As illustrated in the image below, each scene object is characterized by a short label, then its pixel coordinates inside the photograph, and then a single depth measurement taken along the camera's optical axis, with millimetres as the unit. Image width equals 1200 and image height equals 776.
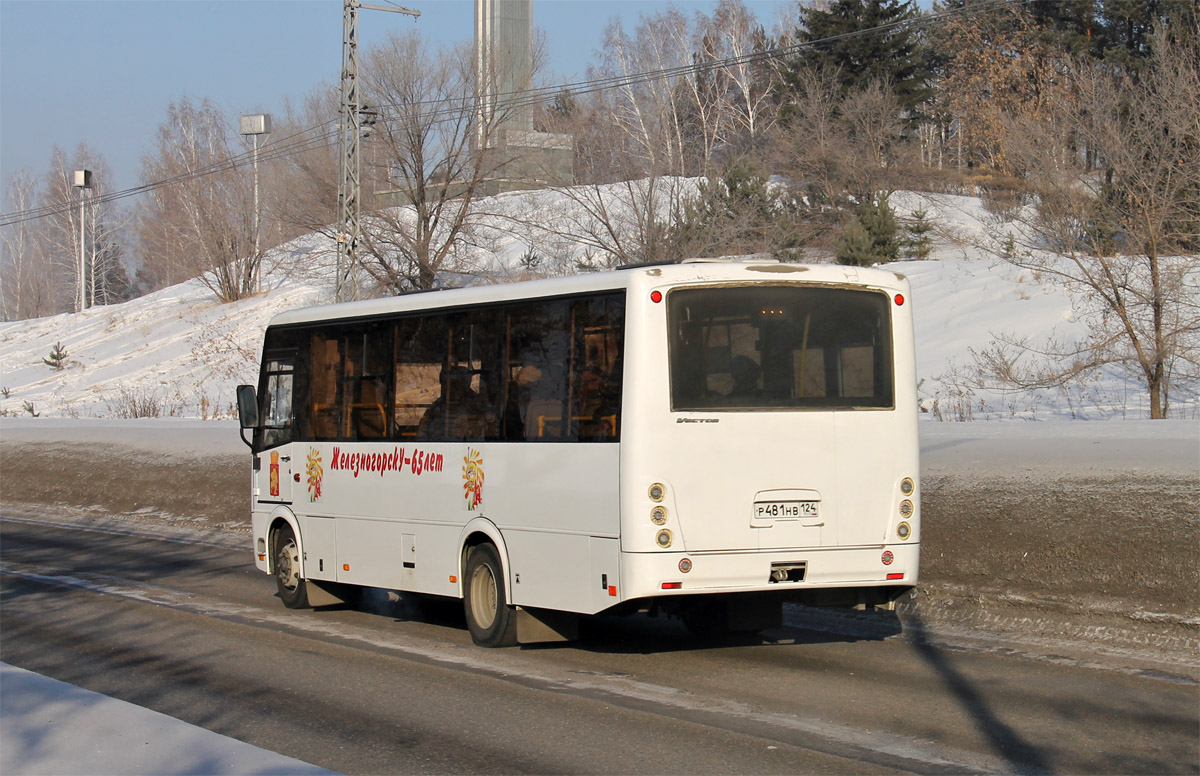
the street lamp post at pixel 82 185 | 81512
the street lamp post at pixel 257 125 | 66188
